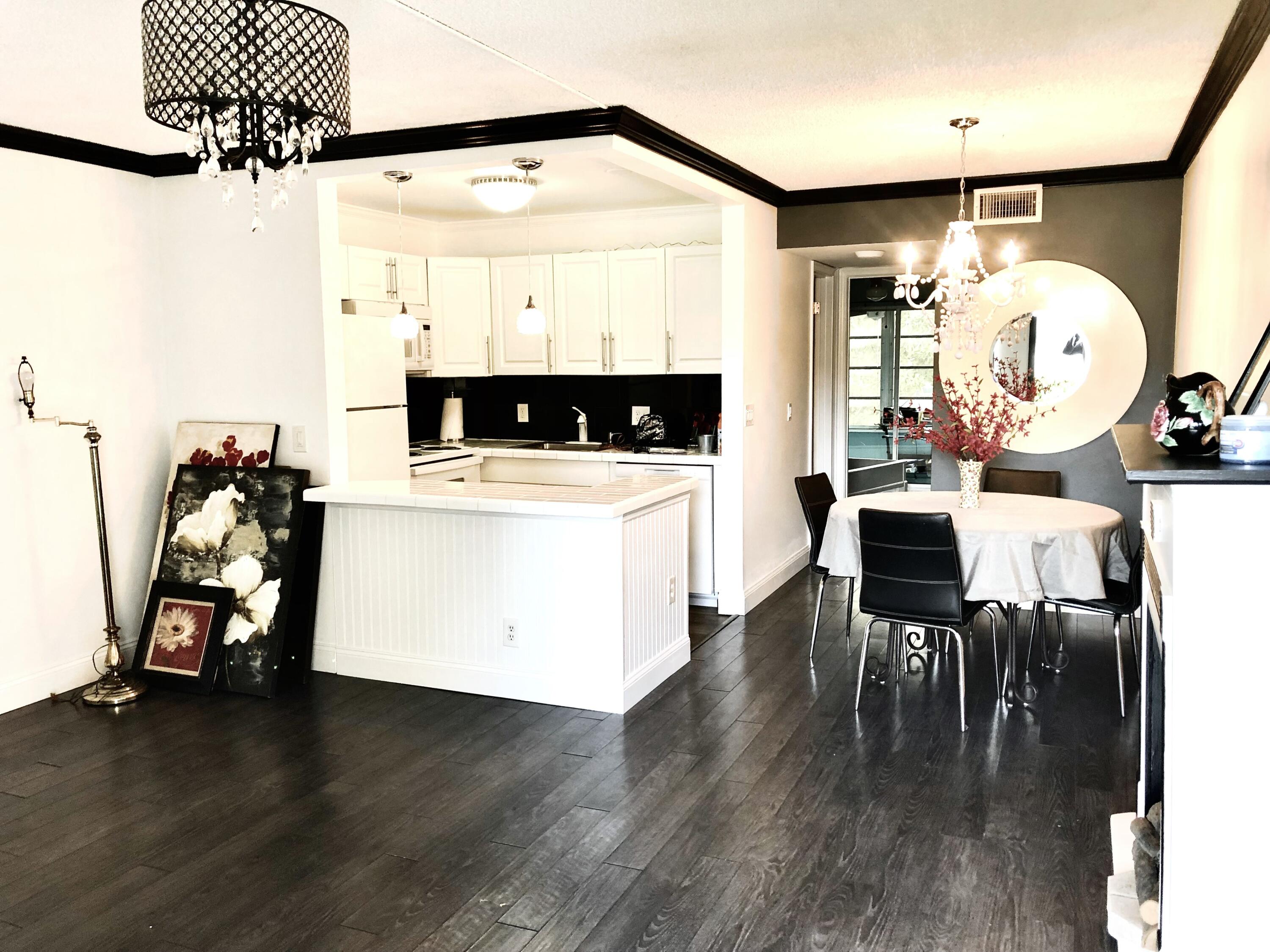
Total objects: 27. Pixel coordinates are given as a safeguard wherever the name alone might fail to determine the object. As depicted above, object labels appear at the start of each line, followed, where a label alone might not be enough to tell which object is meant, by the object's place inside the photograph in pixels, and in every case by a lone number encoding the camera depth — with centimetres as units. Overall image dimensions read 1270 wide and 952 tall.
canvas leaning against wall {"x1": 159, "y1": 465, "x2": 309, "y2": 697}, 448
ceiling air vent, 555
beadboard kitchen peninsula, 418
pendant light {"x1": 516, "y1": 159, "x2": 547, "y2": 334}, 556
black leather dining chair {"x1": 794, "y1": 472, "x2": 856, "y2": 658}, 514
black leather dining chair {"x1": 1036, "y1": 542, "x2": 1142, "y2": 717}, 415
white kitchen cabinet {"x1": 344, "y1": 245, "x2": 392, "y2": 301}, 586
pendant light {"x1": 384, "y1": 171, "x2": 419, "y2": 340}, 528
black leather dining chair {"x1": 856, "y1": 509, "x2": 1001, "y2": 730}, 398
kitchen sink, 666
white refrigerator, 509
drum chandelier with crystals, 204
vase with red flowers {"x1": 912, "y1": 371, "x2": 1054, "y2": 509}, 441
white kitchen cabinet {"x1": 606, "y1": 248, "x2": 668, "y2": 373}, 626
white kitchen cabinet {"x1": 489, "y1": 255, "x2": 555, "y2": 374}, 657
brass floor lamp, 427
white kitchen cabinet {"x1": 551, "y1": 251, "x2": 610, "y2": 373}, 643
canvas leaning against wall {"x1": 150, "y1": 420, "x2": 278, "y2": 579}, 480
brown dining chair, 541
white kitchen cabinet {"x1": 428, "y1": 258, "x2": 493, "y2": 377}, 659
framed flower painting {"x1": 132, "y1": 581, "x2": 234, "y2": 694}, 451
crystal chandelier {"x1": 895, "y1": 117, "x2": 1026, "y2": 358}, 432
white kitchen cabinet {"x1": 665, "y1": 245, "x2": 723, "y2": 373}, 611
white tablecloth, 405
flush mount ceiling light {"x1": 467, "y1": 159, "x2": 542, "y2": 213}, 491
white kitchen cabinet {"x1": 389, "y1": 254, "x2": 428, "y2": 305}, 620
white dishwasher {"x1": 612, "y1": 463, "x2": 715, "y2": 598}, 583
